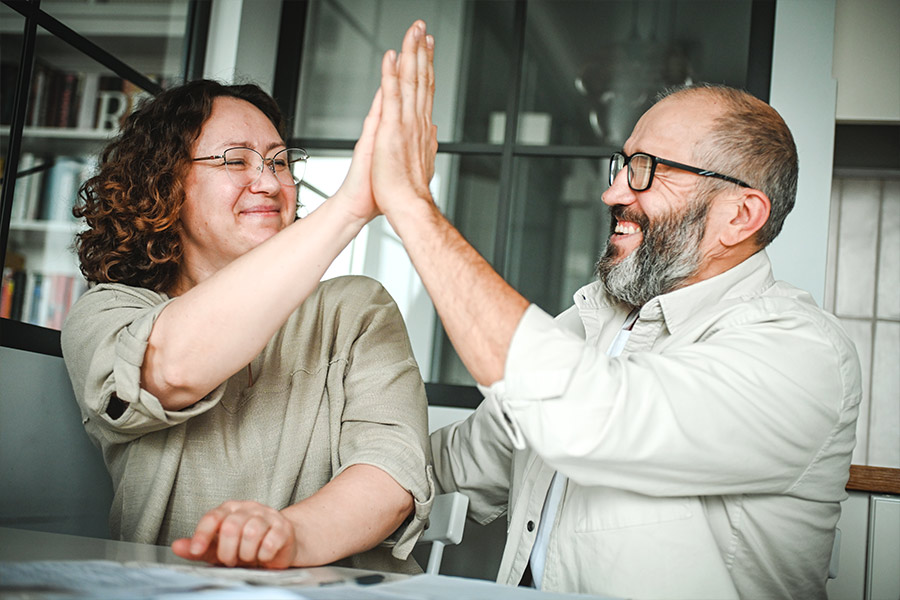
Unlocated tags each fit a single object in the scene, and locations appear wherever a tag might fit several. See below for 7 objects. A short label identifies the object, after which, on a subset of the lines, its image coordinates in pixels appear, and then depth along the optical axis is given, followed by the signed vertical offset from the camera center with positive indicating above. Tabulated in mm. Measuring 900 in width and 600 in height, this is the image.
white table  883 -277
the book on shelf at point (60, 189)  2719 +398
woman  1276 -43
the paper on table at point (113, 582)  769 -256
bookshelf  2510 +602
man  1147 -1
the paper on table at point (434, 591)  854 -262
